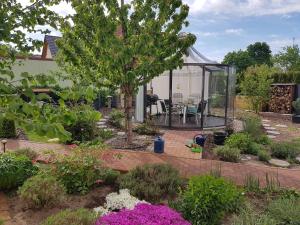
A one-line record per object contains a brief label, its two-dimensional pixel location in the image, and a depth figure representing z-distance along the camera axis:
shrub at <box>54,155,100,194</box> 3.50
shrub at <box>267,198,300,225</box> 2.74
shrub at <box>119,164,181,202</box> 3.37
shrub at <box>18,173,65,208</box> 3.05
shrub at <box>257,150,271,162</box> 5.70
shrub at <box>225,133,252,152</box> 6.19
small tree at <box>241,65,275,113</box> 11.79
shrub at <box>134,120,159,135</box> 7.70
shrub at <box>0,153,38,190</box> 3.52
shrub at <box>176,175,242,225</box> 2.81
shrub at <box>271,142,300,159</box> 6.00
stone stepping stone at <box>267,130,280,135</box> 8.53
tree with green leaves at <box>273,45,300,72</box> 27.08
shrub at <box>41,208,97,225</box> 2.43
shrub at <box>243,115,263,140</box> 7.28
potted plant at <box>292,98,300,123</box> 10.55
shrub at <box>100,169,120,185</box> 3.77
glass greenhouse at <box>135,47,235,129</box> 8.63
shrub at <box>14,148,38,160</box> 4.51
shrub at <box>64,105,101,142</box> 6.36
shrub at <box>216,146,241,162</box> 5.32
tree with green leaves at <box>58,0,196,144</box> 5.36
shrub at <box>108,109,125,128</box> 8.64
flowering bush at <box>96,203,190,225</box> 2.31
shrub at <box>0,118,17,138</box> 6.56
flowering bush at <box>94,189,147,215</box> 3.08
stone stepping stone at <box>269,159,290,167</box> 5.49
